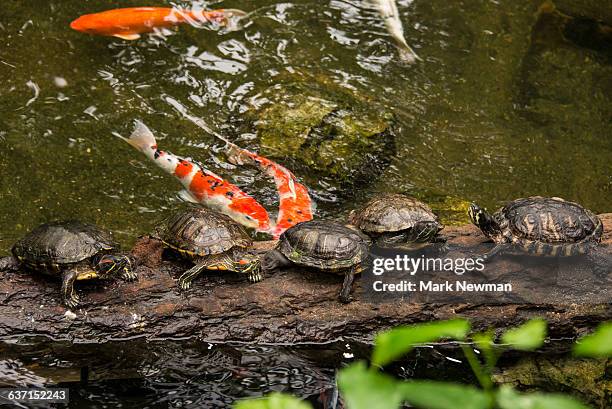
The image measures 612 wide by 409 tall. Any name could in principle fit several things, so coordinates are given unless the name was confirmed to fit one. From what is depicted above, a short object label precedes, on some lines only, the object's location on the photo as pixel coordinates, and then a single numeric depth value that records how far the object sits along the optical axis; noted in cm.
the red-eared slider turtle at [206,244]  512
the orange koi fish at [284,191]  657
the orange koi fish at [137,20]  854
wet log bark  502
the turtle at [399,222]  545
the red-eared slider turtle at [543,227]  533
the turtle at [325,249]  514
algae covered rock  748
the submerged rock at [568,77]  855
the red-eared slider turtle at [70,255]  490
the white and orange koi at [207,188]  661
